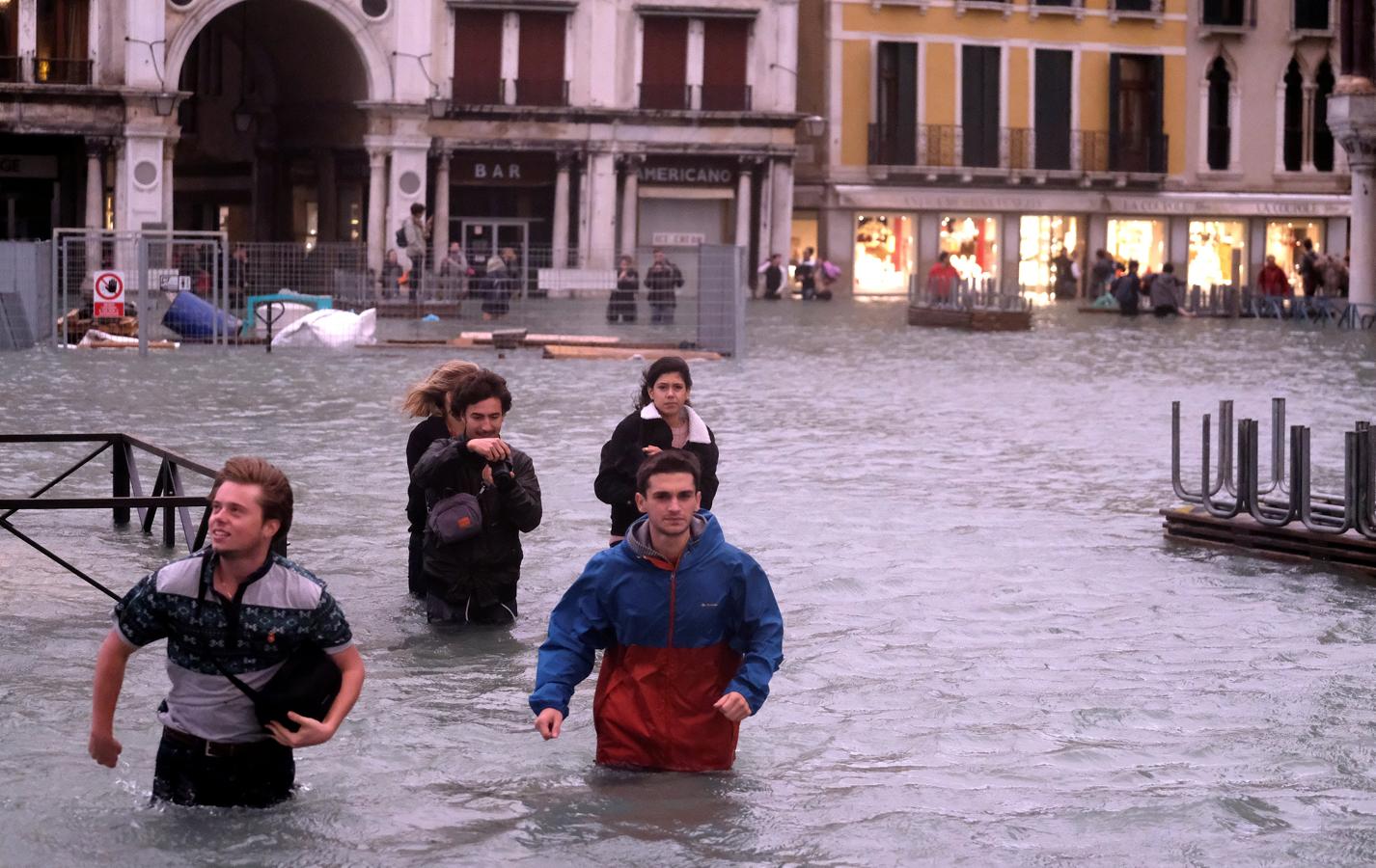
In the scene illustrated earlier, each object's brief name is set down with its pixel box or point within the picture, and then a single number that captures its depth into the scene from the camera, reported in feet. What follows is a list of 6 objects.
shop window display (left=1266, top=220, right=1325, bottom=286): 204.74
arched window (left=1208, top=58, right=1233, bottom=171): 202.49
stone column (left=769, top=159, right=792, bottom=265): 177.99
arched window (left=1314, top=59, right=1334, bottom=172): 204.33
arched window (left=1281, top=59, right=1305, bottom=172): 203.62
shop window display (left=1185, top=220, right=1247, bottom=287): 203.00
